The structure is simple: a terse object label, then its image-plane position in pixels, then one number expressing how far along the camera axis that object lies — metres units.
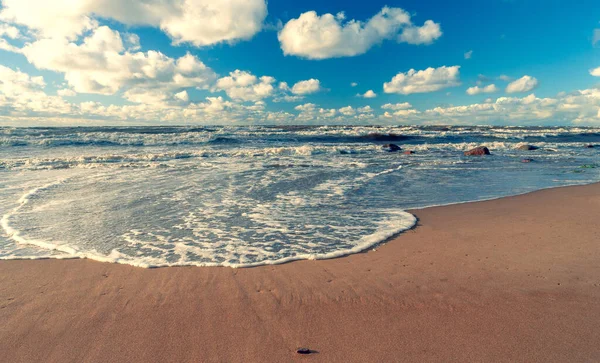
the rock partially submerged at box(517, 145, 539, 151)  25.08
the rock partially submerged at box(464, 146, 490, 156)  21.56
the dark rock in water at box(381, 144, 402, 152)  25.46
